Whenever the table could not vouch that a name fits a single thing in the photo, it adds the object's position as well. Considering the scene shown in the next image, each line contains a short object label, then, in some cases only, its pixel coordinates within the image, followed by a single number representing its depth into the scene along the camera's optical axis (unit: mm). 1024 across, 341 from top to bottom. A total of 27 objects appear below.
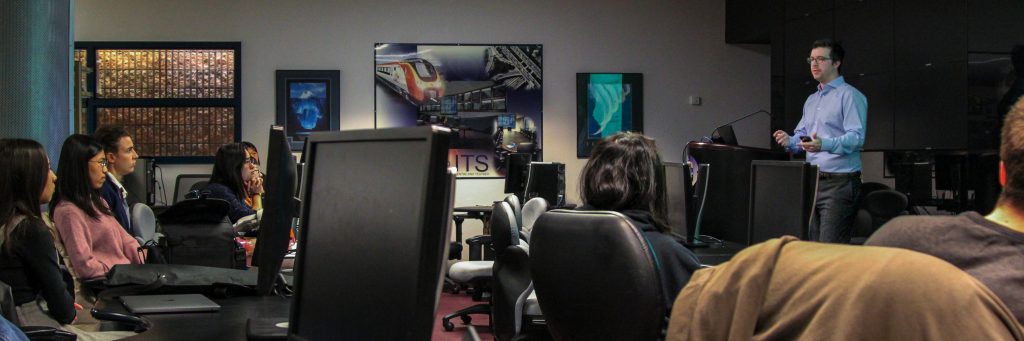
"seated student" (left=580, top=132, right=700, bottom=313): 2895
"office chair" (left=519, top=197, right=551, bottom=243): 5246
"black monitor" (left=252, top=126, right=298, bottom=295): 2123
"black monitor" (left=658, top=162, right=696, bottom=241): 4166
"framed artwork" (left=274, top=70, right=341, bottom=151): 9102
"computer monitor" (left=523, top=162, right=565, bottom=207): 6676
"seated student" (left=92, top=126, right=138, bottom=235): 4654
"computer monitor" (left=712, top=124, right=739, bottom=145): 6734
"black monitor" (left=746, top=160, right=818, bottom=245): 3334
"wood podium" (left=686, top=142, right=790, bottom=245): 5945
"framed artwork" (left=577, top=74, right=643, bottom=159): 9445
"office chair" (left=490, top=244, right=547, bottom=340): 3986
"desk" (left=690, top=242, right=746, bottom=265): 3613
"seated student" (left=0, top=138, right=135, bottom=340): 2785
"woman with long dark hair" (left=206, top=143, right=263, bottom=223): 5383
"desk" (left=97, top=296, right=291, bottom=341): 2248
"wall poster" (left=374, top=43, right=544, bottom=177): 9281
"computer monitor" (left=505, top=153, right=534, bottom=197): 7336
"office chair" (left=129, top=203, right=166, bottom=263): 5027
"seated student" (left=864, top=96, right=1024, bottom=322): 1454
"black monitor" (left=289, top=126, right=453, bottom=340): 1285
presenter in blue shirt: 4516
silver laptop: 2596
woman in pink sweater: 3482
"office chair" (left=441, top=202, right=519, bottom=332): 4344
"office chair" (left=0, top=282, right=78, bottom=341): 2371
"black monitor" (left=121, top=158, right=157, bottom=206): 8367
